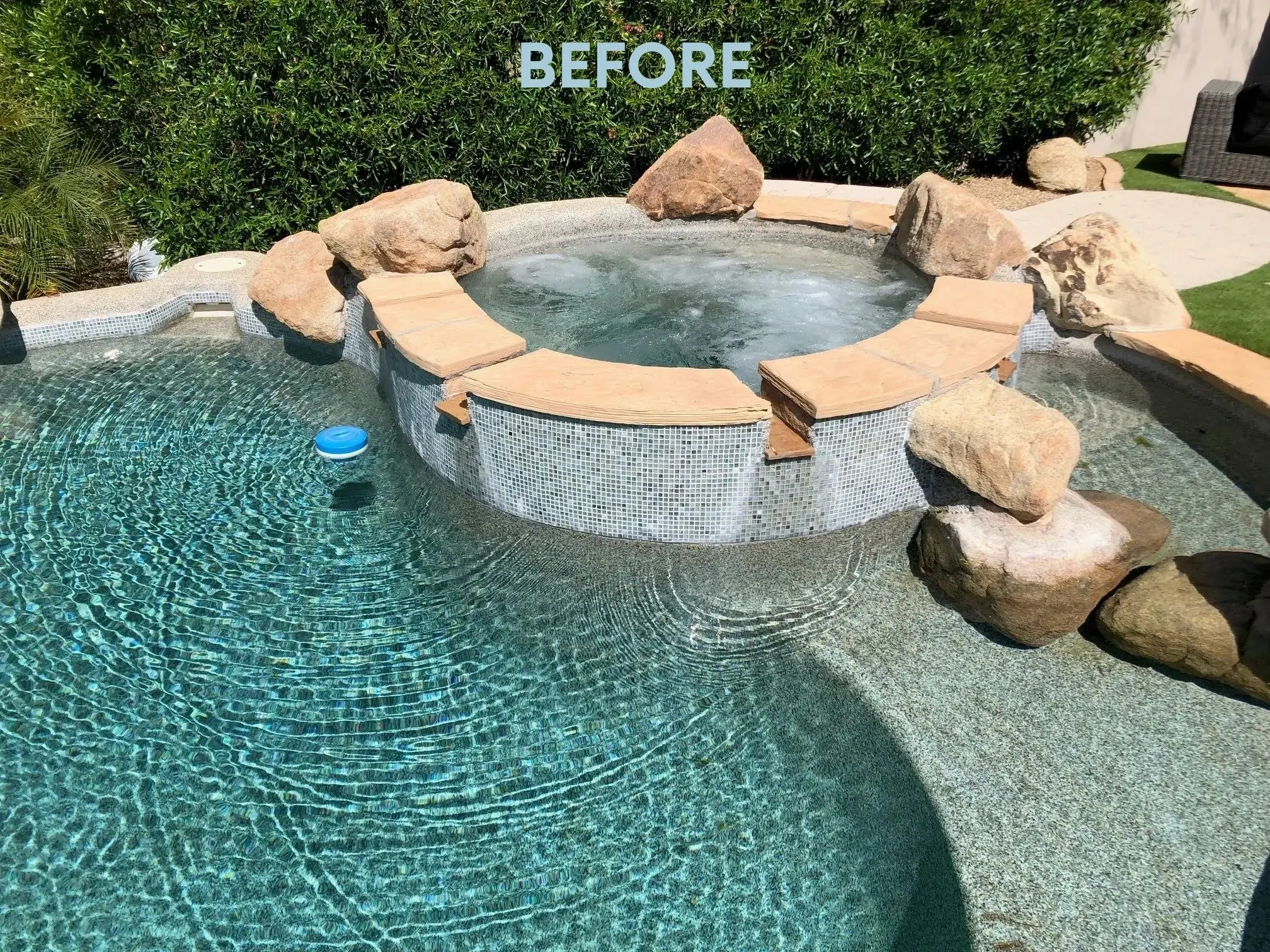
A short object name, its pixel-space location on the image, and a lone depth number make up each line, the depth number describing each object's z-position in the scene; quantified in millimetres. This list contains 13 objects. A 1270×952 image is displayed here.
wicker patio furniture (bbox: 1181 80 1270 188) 10023
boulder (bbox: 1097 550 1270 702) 3754
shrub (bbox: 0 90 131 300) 7504
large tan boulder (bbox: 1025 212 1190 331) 6164
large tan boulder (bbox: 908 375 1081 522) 4137
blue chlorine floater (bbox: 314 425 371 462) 5555
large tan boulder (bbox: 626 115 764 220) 8086
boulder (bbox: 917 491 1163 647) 4055
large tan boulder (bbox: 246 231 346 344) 6922
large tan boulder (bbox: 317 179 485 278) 6457
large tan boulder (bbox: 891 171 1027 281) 6598
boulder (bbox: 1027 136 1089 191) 10109
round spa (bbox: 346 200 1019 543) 4598
